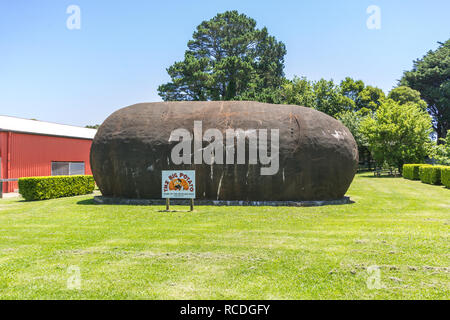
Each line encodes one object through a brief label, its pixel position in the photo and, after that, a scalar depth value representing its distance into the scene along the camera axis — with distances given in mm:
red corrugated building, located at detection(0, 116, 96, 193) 18234
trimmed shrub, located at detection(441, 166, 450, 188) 18847
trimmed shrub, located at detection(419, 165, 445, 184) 21062
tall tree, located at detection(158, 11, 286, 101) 34938
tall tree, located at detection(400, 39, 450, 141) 45281
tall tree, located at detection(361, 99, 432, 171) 29812
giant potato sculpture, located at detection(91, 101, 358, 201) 12148
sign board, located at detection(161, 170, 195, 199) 11688
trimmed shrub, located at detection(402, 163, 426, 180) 25734
